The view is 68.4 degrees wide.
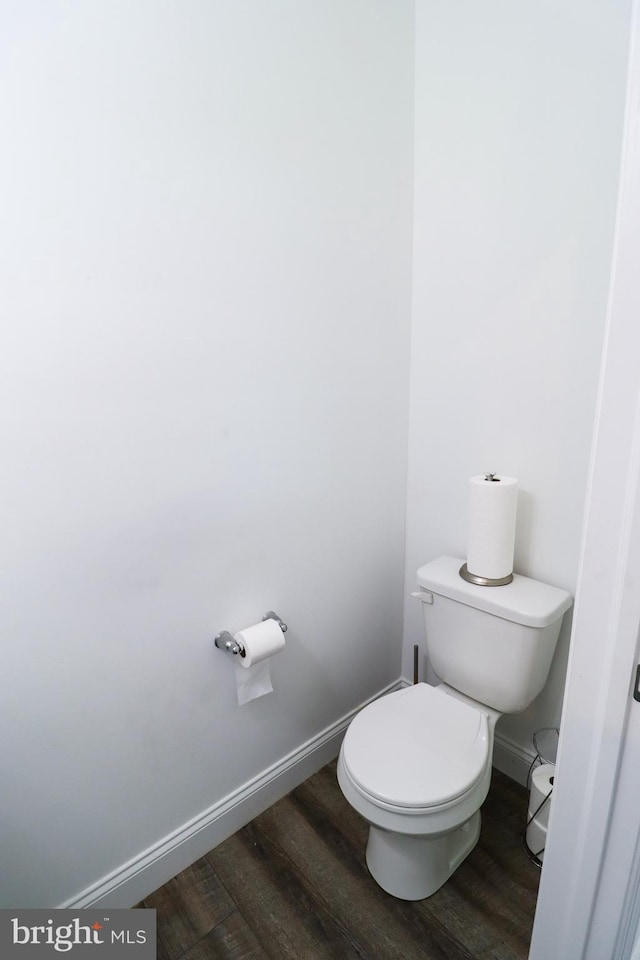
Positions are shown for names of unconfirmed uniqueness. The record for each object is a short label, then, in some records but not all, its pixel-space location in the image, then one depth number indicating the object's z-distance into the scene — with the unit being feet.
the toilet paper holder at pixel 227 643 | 4.22
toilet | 3.69
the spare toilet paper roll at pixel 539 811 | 4.40
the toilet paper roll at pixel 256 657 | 4.23
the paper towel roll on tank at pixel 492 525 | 4.35
